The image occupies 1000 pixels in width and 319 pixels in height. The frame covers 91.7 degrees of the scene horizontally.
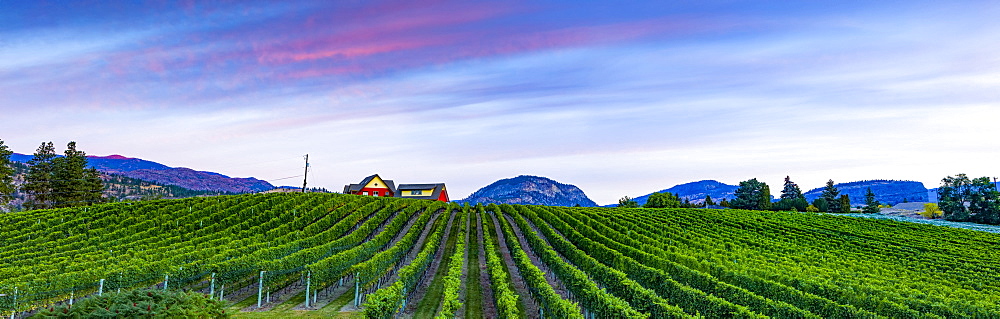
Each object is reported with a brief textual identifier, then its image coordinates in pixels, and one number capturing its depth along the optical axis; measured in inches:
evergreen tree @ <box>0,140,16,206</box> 2439.2
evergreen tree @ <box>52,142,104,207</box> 2743.6
